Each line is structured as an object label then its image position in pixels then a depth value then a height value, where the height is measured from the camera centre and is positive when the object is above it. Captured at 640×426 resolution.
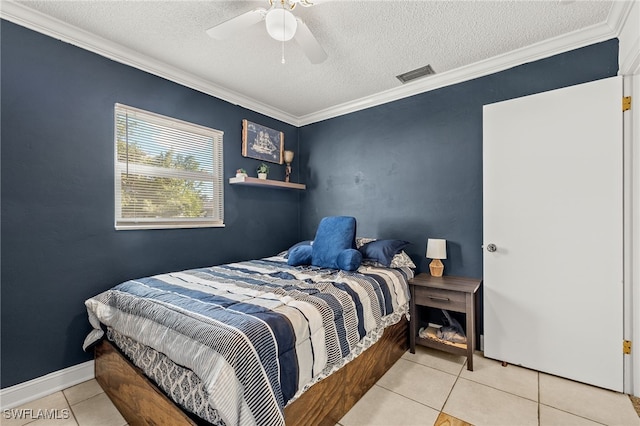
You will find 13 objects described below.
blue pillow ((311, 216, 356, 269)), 2.56 -0.27
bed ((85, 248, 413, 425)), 1.15 -0.66
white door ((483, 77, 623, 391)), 1.95 -0.15
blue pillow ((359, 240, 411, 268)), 2.64 -0.36
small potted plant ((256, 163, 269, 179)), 3.33 +0.48
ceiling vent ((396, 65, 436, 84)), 2.68 +1.34
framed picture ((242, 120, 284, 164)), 3.31 +0.85
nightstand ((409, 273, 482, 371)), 2.24 -0.74
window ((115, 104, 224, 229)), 2.38 +0.37
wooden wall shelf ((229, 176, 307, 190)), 3.05 +0.33
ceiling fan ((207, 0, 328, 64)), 1.62 +1.12
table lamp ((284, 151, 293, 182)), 3.74 +0.67
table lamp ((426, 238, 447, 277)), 2.61 -0.39
